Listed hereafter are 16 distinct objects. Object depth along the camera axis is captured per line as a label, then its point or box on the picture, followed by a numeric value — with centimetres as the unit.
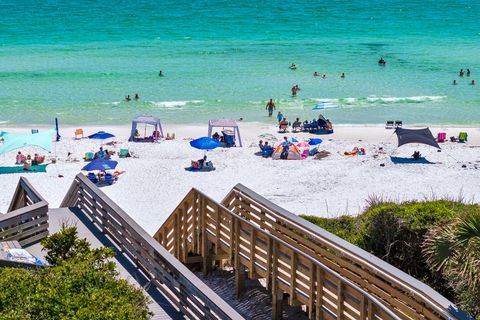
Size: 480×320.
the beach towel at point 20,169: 2795
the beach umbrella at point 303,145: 3066
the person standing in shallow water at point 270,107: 4142
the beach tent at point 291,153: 2970
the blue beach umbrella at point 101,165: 2592
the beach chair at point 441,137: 3353
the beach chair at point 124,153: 3032
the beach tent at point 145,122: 3359
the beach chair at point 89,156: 2966
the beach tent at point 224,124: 3282
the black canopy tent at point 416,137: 3027
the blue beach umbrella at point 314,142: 3148
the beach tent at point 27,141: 2833
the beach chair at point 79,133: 3447
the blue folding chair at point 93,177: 2625
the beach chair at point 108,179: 2631
